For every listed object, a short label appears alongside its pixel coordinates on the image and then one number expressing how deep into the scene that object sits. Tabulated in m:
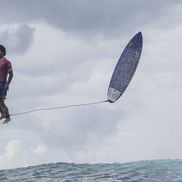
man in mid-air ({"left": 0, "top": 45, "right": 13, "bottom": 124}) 19.83
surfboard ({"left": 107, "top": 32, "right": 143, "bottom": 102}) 24.25
